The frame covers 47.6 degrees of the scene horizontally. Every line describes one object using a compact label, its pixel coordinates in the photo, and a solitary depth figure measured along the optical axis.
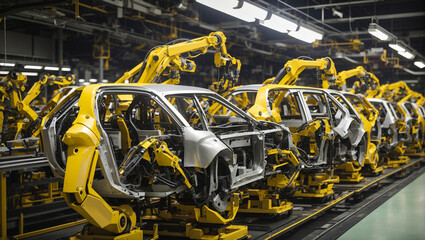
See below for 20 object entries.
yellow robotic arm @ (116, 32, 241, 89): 7.44
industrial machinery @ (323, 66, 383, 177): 9.91
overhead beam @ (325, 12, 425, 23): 17.61
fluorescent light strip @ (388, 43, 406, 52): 14.50
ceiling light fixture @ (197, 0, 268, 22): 7.51
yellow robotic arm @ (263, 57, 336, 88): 9.12
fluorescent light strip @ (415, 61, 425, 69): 20.13
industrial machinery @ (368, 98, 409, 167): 12.53
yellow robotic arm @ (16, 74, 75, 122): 10.38
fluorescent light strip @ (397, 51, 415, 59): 16.09
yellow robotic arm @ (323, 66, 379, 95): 12.19
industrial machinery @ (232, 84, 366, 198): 7.26
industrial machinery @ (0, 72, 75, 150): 10.33
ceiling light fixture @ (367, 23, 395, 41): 11.23
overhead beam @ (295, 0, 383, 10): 13.55
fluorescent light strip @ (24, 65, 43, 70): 15.98
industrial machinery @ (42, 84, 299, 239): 4.15
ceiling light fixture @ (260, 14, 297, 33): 9.22
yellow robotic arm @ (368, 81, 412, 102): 16.44
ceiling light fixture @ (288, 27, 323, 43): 10.74
